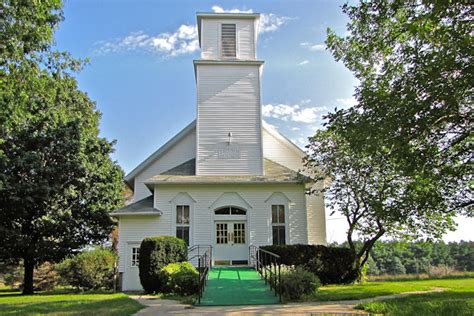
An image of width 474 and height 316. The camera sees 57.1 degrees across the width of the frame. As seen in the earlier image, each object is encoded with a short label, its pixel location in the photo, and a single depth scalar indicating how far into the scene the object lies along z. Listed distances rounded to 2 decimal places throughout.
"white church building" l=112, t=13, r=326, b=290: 19.91
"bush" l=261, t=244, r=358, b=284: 17.59
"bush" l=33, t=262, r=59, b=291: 25.11
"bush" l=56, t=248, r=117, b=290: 21.64
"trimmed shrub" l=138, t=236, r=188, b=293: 16.22
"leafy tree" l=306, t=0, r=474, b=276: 9.46
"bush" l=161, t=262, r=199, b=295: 14.20
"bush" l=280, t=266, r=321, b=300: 12.29
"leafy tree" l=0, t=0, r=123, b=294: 21.03
